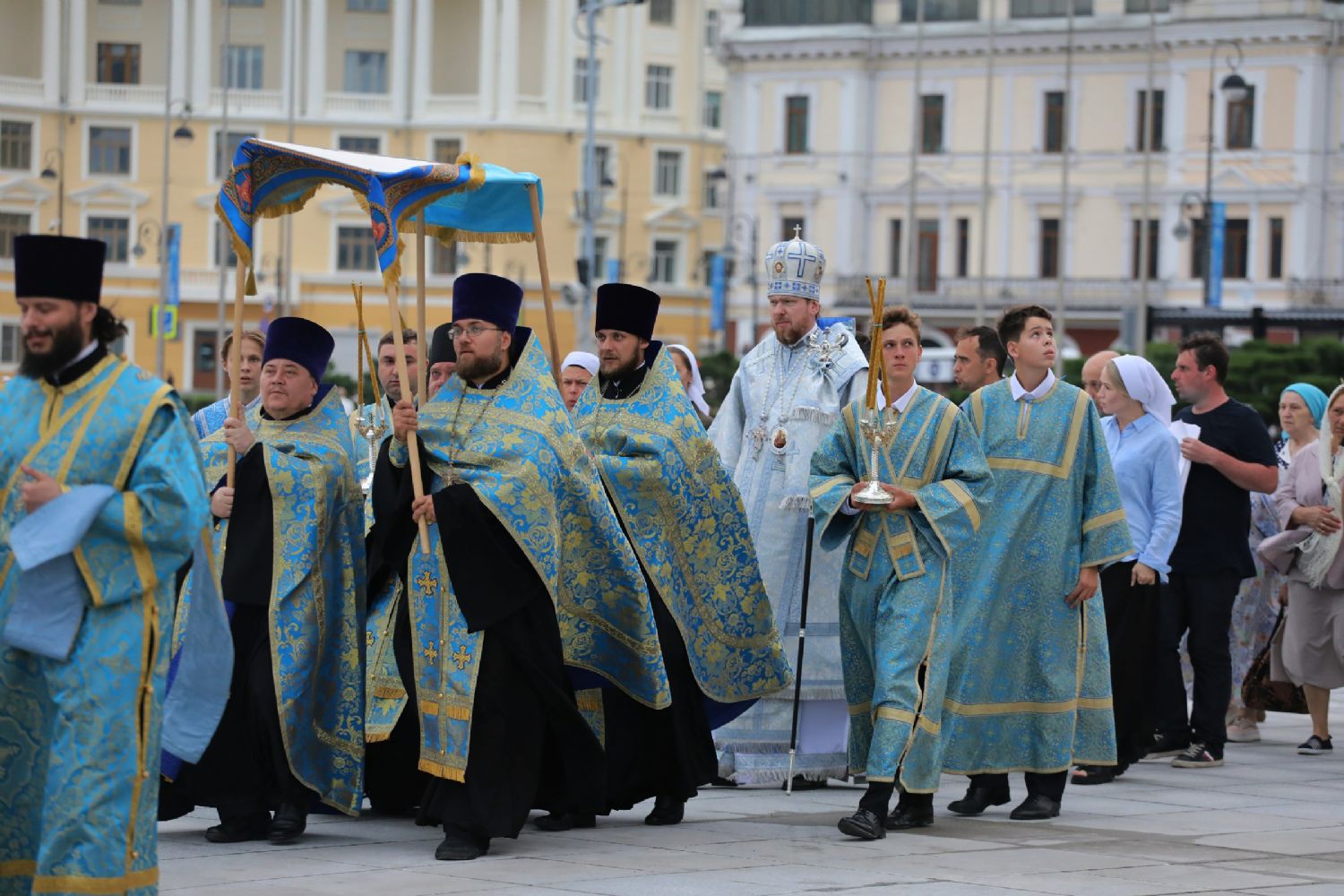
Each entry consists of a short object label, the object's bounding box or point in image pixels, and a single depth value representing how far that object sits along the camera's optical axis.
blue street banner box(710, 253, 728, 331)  59.44
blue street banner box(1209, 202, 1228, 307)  52.03
